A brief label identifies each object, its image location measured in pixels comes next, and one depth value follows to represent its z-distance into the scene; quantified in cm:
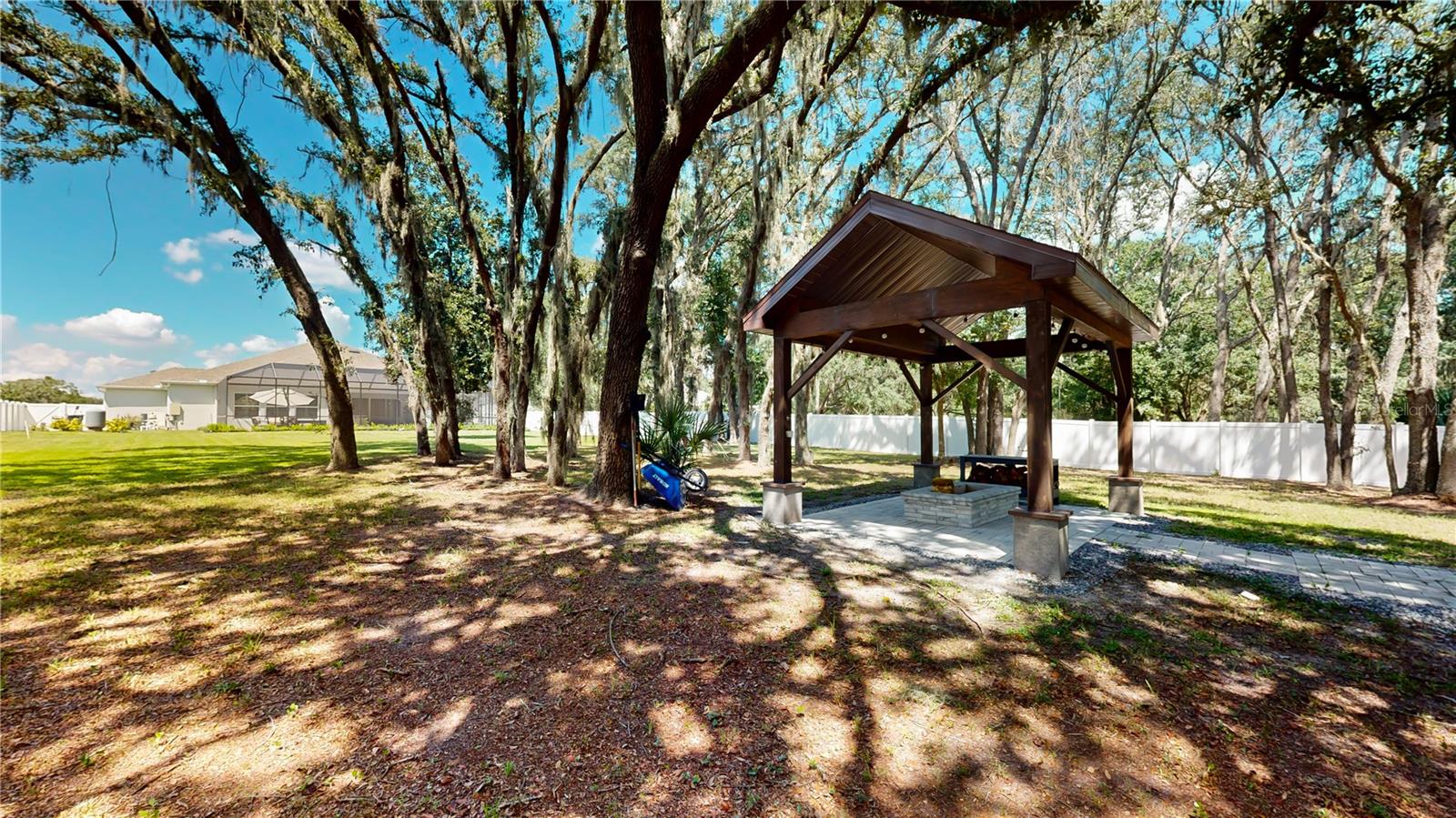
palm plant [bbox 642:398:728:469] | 857
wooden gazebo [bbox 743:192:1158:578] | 467
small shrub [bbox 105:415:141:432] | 2142
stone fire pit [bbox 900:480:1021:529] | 658
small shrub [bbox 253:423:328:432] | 2537
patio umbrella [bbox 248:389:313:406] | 2825
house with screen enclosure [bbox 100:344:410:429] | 2834
